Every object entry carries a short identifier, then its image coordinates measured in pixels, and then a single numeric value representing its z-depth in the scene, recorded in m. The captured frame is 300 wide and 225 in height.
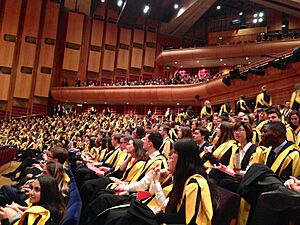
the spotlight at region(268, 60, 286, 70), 7.71
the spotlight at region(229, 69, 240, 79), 9.43
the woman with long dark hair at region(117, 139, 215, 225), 1.52
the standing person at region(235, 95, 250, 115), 6.49
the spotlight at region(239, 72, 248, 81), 9.15
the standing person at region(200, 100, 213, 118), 7.44
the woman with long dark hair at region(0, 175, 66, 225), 1.80
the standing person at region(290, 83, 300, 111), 4.53
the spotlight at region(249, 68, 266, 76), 8.49
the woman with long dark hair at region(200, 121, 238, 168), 2.58
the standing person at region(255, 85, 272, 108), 6.00
